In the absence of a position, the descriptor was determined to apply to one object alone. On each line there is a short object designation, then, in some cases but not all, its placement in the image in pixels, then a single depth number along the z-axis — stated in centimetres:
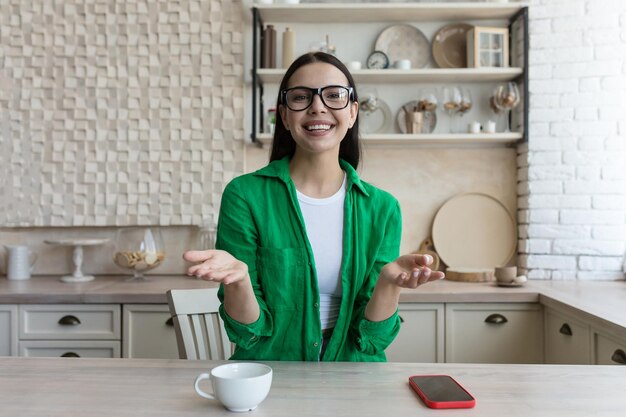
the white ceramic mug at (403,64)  281
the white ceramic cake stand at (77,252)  275
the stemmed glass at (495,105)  282
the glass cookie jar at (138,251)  269
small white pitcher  282
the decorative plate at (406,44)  297
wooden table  94
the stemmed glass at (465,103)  281
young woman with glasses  143
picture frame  280
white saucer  250
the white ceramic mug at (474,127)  281
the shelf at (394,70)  277
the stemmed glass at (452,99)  279
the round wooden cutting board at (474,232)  292
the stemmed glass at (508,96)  275
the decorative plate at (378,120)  296
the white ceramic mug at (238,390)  91
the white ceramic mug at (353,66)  281
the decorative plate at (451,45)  294
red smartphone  96
